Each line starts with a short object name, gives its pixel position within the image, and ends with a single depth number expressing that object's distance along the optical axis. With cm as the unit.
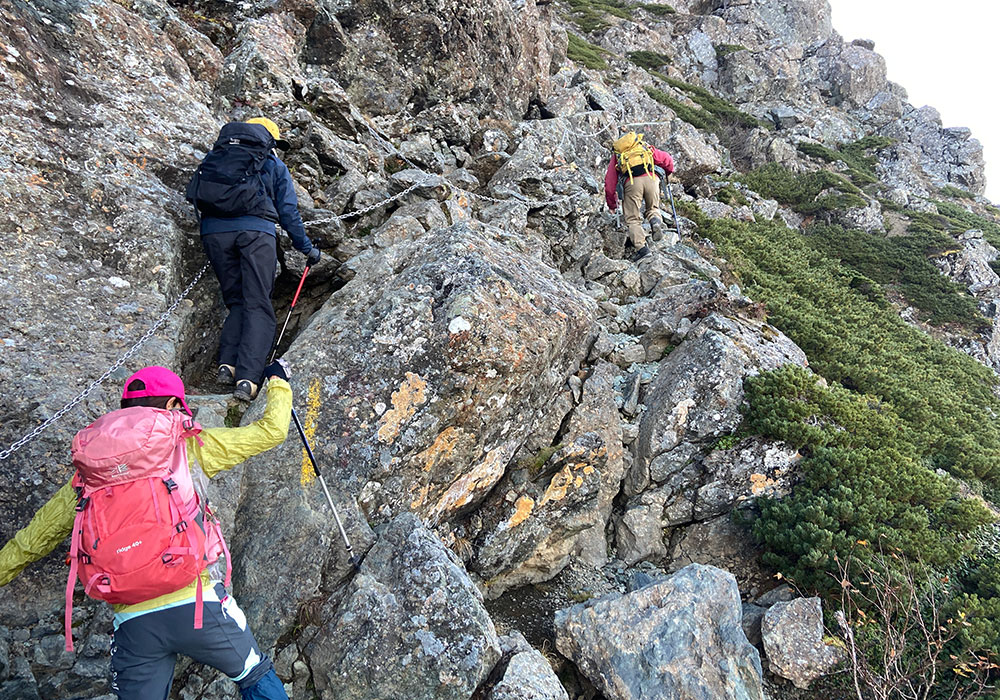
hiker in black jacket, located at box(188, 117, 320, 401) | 584
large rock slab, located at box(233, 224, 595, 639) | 478
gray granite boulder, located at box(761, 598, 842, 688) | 496
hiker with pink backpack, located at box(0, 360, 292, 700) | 307
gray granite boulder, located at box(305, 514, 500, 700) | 411
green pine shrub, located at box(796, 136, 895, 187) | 2727
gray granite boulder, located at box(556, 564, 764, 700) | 455
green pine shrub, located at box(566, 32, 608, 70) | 2455
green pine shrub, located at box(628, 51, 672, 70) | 3216
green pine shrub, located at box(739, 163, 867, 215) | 2194
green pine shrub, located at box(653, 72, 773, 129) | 2847
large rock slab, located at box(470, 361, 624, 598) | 586
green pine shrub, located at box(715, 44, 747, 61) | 3584
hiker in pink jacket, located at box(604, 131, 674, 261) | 1226
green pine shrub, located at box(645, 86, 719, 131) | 2598
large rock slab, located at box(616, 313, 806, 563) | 650
